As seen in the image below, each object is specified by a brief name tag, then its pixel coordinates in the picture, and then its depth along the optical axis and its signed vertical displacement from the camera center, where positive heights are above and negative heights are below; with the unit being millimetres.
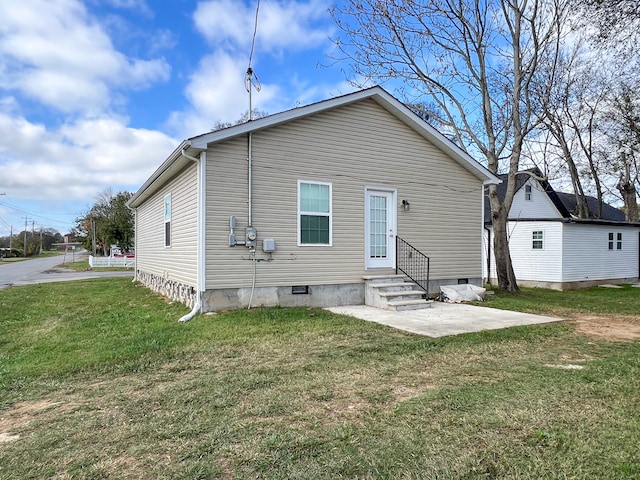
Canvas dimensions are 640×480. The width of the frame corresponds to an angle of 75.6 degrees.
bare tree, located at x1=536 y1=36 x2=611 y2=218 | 14148 +6222
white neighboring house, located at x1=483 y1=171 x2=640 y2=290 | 15062 -280
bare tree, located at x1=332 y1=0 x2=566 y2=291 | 12305 +5738
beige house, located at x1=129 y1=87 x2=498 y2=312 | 7852 +850
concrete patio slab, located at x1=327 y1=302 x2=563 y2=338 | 6434 -1317
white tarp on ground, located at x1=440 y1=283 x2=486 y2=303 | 9680 -1161
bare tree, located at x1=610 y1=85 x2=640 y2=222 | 13977 +4298
